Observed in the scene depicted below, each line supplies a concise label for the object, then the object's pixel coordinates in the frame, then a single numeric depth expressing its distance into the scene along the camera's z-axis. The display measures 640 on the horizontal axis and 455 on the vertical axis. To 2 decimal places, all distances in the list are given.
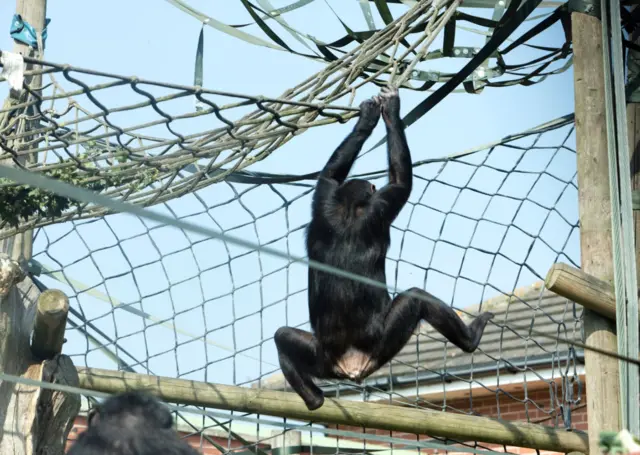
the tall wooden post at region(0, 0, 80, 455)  7.48
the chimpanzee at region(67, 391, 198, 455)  5.28
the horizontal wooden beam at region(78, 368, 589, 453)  8.33
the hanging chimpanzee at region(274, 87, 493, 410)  9.17
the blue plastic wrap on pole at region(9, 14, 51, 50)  9.02
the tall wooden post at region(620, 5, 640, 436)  9.56
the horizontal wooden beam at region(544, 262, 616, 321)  8.13
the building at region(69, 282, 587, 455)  14.67
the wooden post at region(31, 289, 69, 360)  7.67
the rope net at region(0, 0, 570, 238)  7.55
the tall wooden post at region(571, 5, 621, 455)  8.41
